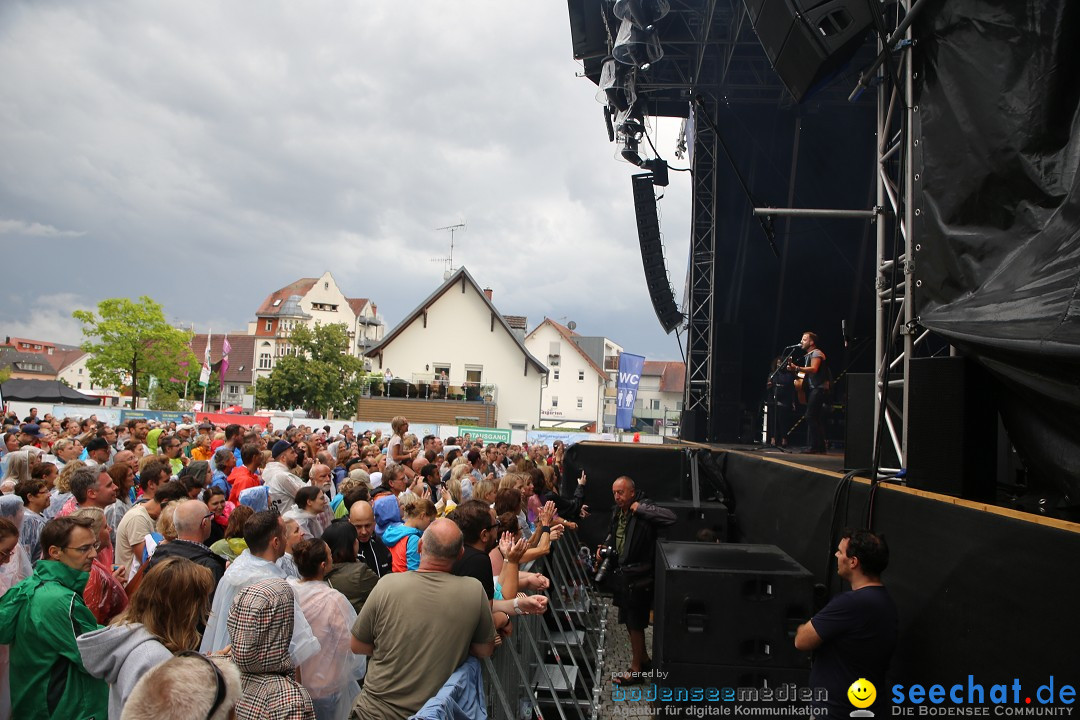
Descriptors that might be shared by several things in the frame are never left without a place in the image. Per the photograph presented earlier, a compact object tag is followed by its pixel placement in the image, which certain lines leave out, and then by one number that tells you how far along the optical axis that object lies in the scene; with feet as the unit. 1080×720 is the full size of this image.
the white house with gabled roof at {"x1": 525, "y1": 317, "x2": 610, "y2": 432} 195.62
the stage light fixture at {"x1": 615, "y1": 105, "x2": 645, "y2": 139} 40.16
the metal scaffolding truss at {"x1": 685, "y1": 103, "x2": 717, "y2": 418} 43.37
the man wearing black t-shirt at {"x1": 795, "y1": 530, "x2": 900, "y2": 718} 11.14
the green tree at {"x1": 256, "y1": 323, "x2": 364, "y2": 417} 170.50
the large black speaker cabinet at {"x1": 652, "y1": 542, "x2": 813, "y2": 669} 13.57
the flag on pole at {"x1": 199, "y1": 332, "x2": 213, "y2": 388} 116.69
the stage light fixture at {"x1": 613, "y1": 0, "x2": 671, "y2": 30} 31.86
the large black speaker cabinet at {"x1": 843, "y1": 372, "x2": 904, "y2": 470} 16.40
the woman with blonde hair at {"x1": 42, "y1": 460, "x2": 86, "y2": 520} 17.83
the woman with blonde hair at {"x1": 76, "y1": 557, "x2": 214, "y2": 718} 8.98
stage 8.64
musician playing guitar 30.45
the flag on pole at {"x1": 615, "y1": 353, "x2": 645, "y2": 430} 77.15
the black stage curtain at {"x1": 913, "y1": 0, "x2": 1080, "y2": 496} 9.91
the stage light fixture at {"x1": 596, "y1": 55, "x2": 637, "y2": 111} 37.01
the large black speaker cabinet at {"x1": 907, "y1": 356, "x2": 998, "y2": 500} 11.64
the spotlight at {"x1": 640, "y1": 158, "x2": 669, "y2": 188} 46.60
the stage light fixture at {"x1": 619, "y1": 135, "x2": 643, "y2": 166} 42.38
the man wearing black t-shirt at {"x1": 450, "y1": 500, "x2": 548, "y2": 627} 12.00
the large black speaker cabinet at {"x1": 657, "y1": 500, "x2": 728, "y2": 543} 24.90
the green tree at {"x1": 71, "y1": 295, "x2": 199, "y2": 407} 162.81
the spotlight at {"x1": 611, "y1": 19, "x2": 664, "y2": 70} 32.68
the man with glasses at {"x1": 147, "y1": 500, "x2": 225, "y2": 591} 12.59
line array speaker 47.87
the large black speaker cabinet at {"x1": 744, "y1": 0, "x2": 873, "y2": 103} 16.40
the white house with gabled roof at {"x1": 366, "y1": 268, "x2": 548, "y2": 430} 138.51
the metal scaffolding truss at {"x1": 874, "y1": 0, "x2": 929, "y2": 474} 14.62
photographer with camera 20.33
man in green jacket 10.22
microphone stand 34.99
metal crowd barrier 12.71
